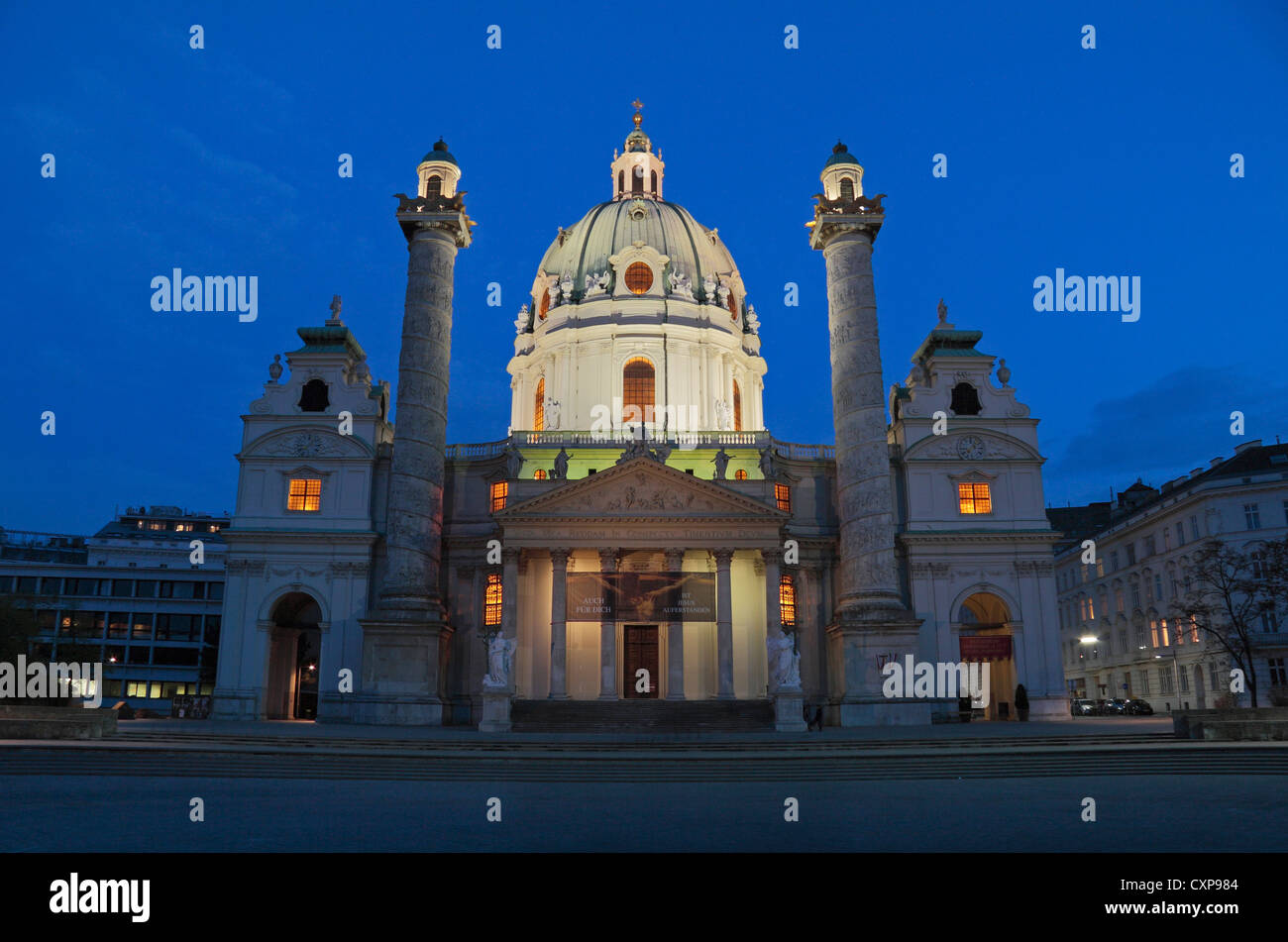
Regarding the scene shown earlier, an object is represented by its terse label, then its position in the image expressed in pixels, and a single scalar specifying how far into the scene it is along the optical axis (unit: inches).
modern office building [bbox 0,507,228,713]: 2906.0
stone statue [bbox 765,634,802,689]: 1375.5
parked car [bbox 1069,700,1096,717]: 2095.2
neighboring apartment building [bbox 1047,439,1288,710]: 2052.2
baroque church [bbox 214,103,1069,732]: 1539.1
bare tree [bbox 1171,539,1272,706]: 1674.5
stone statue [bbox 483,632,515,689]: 1405.0
